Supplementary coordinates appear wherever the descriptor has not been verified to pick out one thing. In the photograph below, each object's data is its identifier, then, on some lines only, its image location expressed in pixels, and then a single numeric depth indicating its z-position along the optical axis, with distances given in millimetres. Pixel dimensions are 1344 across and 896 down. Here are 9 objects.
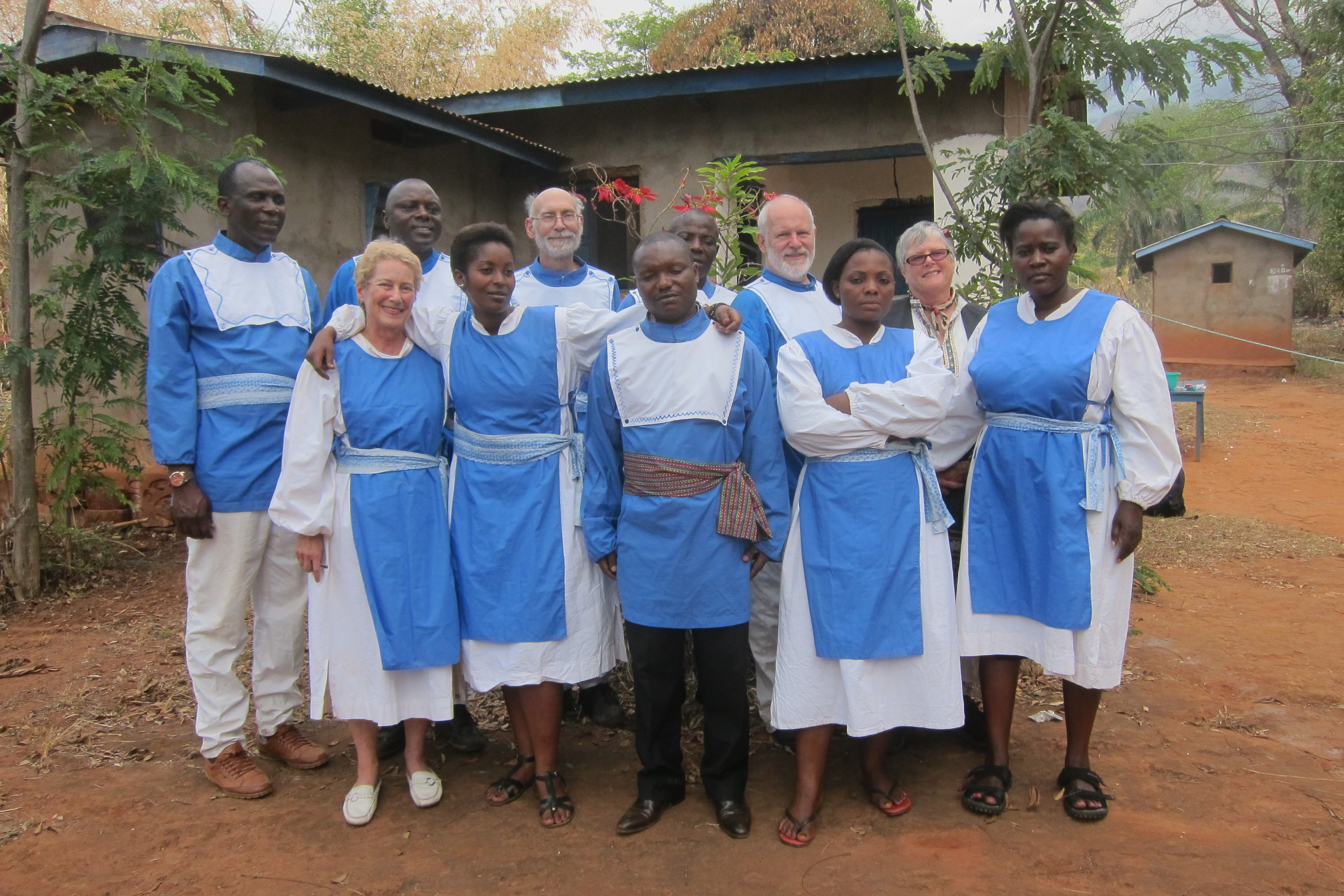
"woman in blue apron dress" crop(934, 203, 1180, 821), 2861
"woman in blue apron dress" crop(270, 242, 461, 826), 2982
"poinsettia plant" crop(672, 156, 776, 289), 4832
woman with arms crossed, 2824
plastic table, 9633
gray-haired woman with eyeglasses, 3291
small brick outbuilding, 15297
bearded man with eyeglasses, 3795
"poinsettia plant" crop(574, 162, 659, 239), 5918
